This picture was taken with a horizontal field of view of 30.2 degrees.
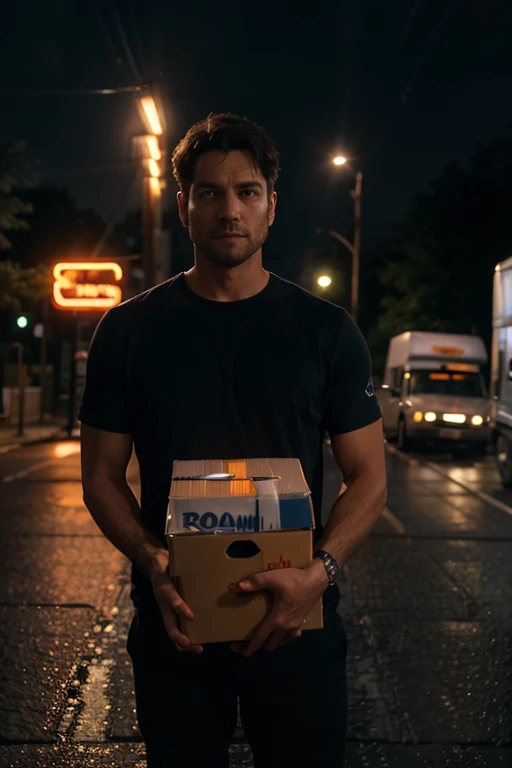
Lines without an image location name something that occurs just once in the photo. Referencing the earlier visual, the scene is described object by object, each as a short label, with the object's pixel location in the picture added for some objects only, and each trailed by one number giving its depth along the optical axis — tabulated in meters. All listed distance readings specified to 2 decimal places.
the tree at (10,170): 24.47
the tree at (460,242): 33.88
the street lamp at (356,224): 36.69
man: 2.40
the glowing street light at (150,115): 21.28
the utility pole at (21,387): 26.73
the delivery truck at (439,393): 21.28
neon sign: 32.47
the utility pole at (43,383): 36.25
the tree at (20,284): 26.84
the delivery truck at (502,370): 15.04
